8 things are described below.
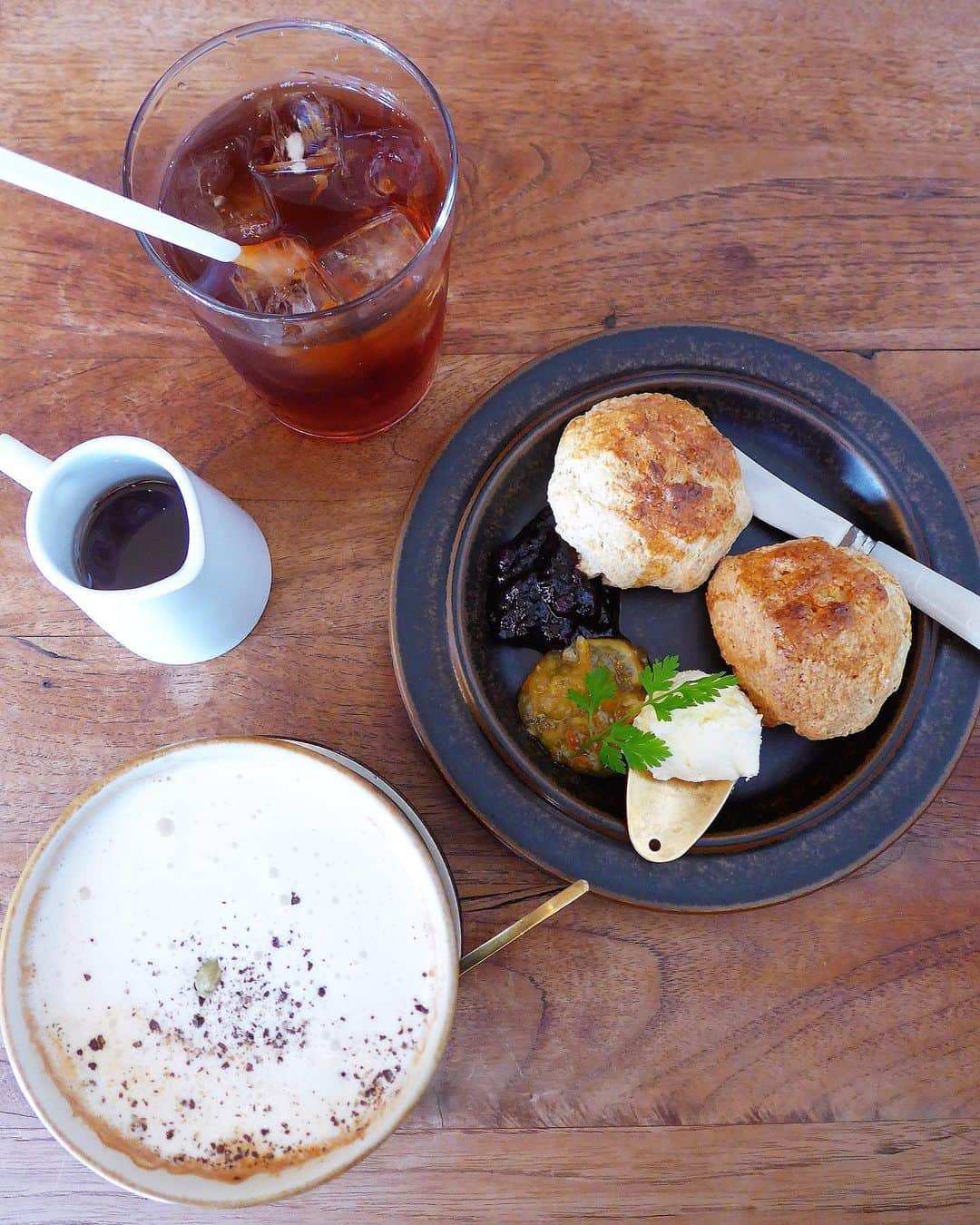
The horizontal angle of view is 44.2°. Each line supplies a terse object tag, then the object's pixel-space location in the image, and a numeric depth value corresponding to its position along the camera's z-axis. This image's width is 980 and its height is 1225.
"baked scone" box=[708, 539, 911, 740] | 0.38
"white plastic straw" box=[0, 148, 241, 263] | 0.31
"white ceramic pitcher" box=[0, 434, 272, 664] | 0.34
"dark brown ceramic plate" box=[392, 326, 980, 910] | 0.39
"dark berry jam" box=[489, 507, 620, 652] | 0.40
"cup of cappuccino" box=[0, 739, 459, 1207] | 0.33
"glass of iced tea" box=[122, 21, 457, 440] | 0.36
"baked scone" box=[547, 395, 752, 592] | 0.38
